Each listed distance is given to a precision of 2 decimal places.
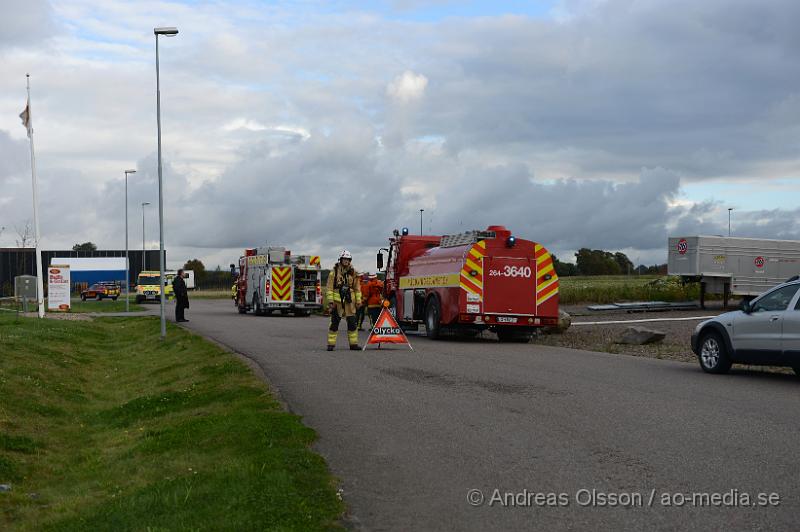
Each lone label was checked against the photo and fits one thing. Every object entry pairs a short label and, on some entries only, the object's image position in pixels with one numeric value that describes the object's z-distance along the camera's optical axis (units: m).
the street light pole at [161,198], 26.23
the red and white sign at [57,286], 44.59
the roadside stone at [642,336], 23.22
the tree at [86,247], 149.62
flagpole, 34.03
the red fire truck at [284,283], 43.00
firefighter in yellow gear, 19.73
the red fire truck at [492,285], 24.03
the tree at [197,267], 137.43
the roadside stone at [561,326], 28.14
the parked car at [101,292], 82.44
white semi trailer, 37.88
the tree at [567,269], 104.76
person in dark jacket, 34.81
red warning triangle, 20.84
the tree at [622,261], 107.56
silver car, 14.29
